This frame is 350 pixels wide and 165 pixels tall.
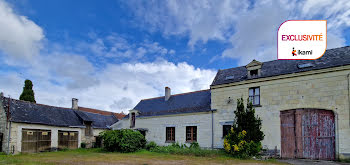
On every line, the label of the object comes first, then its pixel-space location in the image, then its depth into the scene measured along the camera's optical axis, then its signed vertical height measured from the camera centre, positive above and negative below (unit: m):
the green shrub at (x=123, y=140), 19.06 -3.30
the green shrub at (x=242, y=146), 14.53 -2.80
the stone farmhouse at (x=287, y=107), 13.52 -0.32
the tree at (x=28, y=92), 28.97 +0.93
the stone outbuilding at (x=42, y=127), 18.03 -2.52
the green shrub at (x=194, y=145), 19.07 -3.57
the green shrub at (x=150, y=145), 20.95 -4.00
